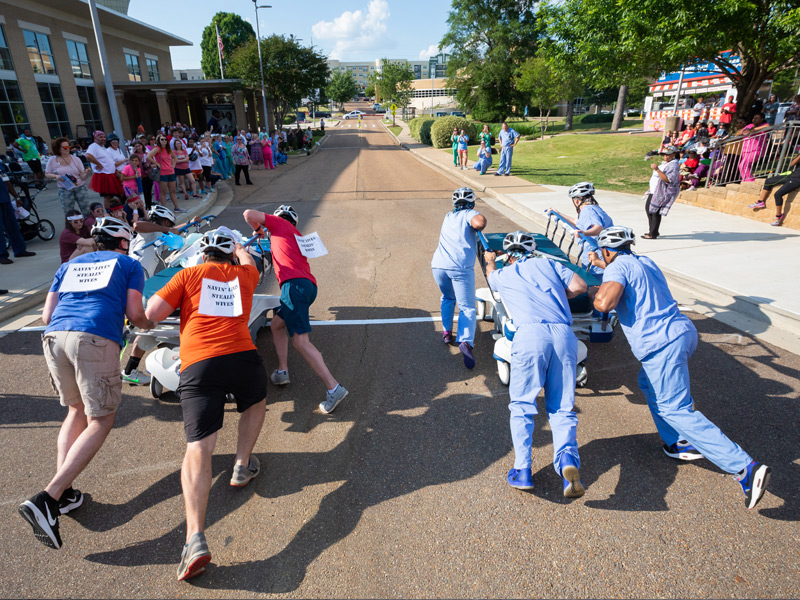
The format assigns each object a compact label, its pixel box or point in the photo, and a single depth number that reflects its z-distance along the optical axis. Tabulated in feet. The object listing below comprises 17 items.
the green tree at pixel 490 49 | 151.33
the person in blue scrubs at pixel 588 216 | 18.45
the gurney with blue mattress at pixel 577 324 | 15.28
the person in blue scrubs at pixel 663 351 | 10.69
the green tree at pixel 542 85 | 115.85
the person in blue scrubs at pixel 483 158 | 62.45
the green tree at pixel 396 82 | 254.47
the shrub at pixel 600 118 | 152.46
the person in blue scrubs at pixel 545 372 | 10.84
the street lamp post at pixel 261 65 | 109.07
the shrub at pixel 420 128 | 121.80
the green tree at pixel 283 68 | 120.37
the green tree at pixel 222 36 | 259.19
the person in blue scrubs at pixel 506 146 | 58.80
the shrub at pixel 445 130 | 104.56
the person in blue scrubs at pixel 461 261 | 16.31
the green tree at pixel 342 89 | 327.67
